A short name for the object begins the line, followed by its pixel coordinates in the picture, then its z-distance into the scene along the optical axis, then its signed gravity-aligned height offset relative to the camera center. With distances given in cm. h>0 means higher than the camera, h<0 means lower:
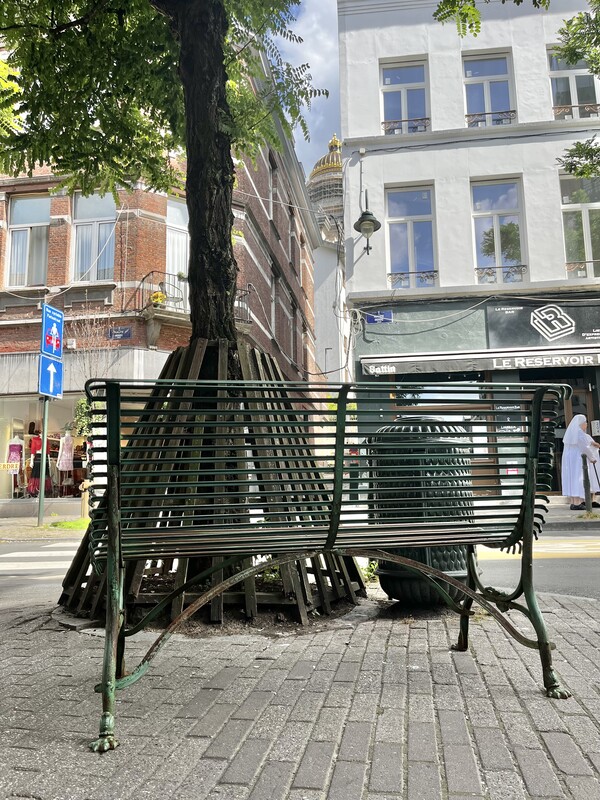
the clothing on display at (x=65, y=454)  1725 +79
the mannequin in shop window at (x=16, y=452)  1803 +90
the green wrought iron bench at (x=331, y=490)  234 -4
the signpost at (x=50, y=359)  1327 +255
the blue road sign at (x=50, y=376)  1320 +218
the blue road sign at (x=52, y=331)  1355 +318
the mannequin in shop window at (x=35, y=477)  1769 +21
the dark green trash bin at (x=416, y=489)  260 -4
